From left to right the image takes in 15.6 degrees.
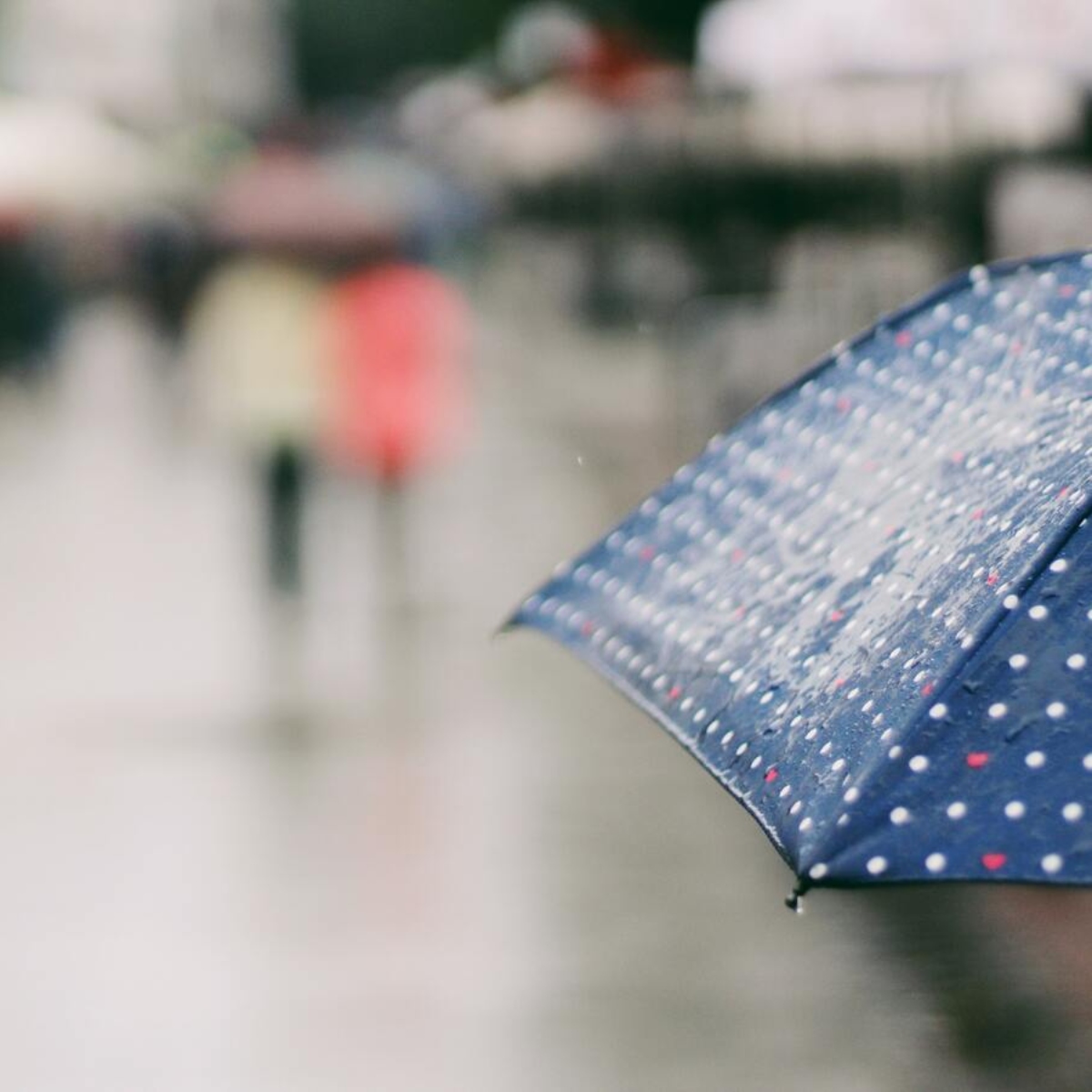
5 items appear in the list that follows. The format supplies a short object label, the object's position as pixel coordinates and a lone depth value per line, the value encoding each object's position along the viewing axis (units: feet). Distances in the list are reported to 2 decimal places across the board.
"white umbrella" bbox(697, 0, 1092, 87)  50.82
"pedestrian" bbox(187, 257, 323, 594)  50.51
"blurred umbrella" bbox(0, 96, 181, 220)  113.38
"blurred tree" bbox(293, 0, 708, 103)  363.45
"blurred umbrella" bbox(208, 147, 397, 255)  53.05
